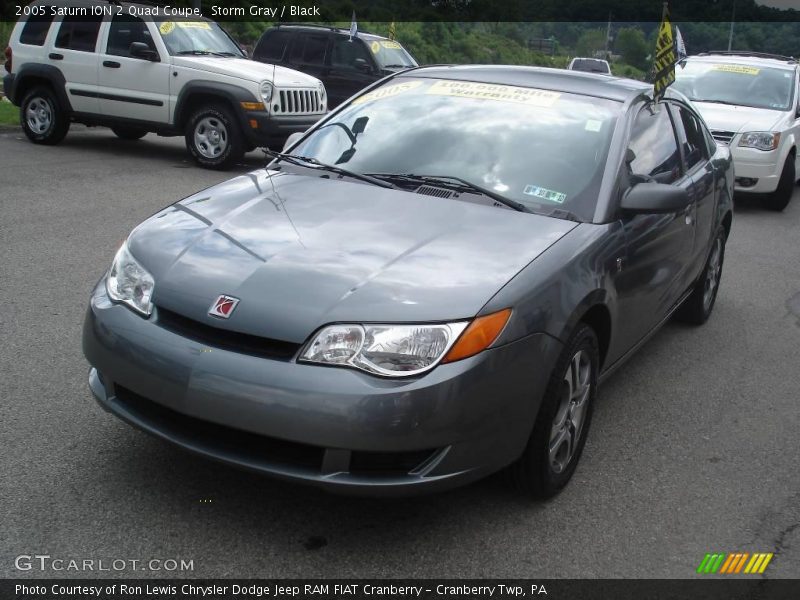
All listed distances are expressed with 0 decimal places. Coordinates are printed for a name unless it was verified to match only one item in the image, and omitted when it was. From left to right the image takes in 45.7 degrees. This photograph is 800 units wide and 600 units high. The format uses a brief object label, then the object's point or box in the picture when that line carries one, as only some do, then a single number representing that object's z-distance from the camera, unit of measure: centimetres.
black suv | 1652
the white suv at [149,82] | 1184
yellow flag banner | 520
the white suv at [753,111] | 1138
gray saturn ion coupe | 302
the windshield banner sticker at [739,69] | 1265
